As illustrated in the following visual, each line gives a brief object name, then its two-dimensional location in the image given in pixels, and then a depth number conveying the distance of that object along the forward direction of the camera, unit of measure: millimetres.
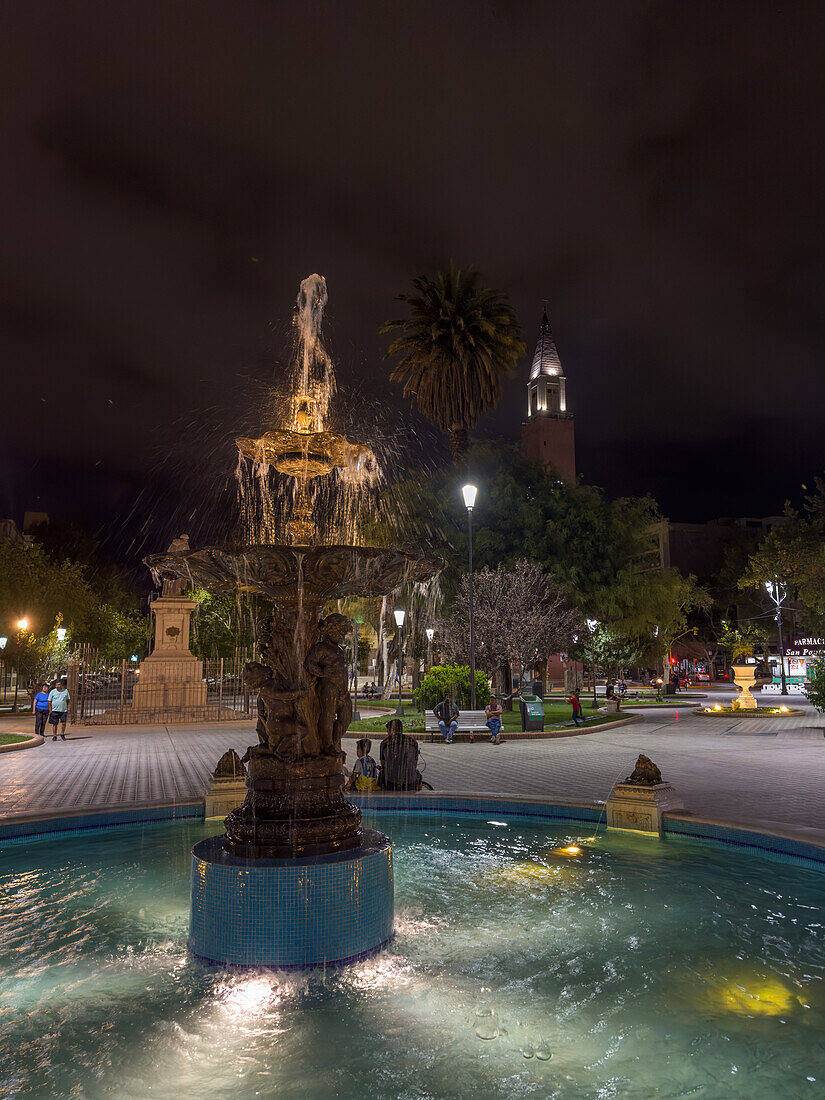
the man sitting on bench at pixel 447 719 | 20047
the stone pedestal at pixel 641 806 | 8297
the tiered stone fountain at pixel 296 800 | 4773
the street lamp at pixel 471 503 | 20812
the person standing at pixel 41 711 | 20938
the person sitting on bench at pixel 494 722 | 19734
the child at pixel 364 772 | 9992
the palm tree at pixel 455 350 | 32844
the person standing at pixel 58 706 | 20750
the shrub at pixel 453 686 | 24625
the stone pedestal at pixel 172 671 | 28422
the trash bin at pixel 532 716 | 22266
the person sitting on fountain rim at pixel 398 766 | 10008
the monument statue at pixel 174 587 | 29109
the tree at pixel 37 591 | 33781
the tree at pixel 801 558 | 34031
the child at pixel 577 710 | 24941
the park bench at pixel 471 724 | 20469
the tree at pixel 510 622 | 28344
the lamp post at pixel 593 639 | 34281
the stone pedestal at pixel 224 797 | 8977
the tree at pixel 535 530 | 33500
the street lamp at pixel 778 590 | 38662
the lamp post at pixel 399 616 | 23156
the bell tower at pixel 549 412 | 77750
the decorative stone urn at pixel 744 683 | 30781
